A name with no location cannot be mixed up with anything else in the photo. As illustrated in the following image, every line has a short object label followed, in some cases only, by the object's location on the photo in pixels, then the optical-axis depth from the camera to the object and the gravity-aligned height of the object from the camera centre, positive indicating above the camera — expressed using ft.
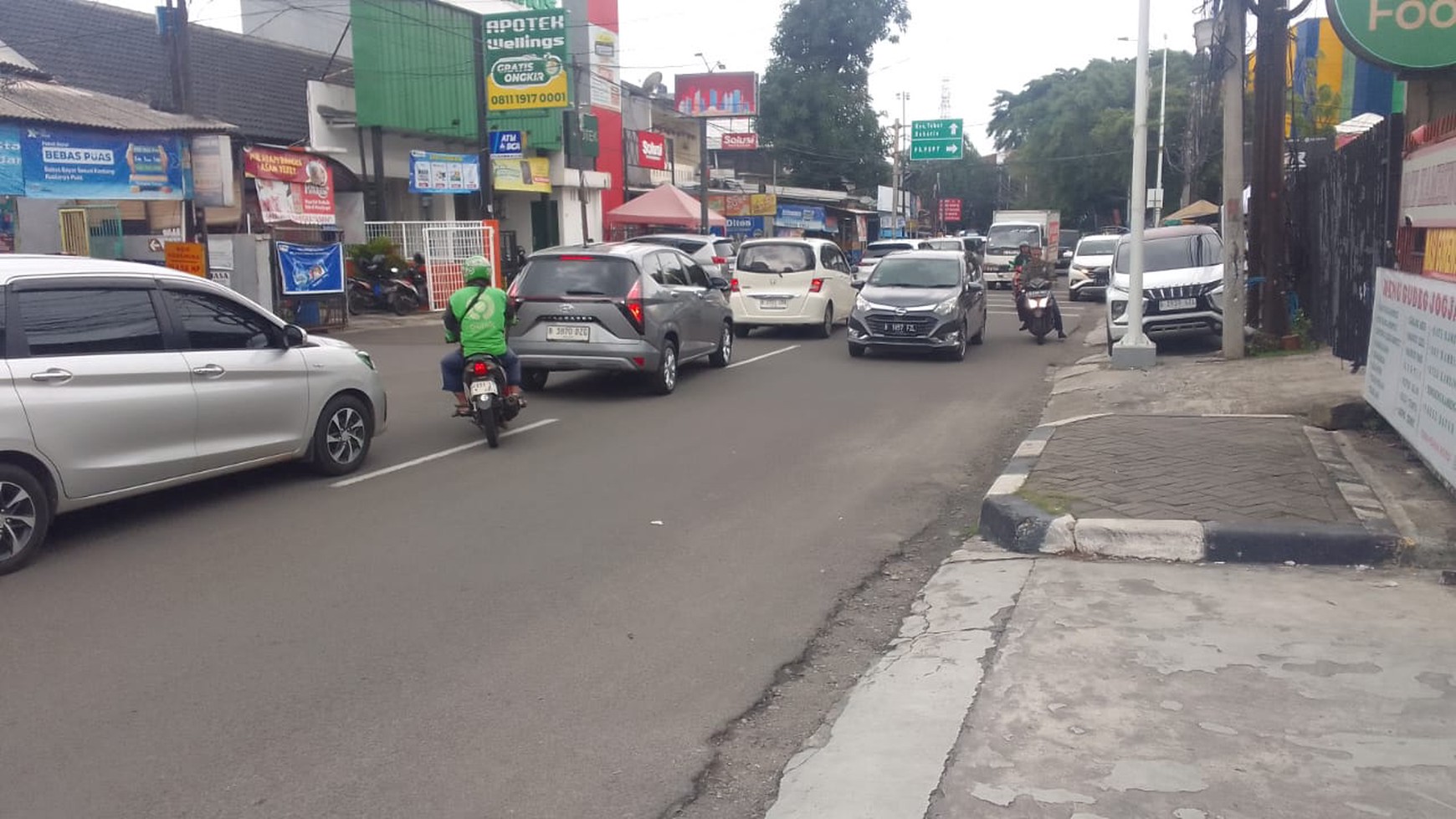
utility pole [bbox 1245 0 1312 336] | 46.98 +2.88
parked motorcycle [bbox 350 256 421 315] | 79.97 -2.46
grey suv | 40.55 -2.17
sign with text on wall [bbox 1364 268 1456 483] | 21.90 -2.78
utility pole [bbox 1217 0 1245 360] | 46.60 +3.42
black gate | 33.96 -0.04
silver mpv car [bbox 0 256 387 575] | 20.95 -2.62
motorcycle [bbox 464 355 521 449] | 32.17 -3.82
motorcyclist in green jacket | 32.71 -1.89
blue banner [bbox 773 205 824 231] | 170.60 +3.68
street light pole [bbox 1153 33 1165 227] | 144.85 +11.26
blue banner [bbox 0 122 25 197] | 50.16 +4.18
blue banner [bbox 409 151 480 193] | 84.43 +5.68
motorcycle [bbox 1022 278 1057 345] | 64.49 -3.86
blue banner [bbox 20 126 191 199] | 51.85 +4.34
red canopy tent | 113.09 +3.38
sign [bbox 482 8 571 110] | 84.28 +13.59
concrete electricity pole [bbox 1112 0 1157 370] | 47.65 -1.03
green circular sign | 26.11 +4.37
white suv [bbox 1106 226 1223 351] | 53.57 -2.51
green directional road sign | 170.81 +14.38
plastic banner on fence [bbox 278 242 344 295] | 66.80 -0.80
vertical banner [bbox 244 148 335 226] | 65.67 +3.94
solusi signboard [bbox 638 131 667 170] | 135.44 +11.06
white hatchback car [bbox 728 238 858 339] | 65.31 -2.36
